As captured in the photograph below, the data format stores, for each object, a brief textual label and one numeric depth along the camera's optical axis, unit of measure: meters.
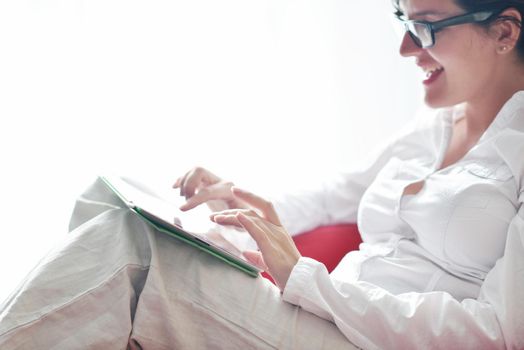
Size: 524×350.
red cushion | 1.55
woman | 1.05
